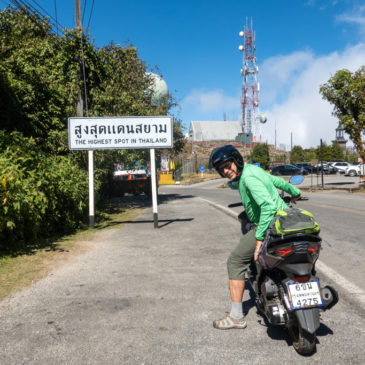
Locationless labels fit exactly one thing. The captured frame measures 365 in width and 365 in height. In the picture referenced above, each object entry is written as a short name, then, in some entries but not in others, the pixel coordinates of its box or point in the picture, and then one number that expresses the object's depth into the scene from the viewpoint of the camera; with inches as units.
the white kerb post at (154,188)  387.4
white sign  397.7
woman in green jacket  133.2
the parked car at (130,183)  872.8
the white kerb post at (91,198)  390.6
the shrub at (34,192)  256.2
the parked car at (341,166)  1951.3
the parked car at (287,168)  1736.6
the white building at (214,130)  3499.0
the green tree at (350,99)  857.5
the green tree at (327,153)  2859.3
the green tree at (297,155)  2792.8
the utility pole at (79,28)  502.3
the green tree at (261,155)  2210.0
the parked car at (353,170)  1866.4
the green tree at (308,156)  2716.5
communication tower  2802.7
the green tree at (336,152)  2869.1
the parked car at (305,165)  2096.2
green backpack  116.3
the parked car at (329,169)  1998.0
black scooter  113.9
